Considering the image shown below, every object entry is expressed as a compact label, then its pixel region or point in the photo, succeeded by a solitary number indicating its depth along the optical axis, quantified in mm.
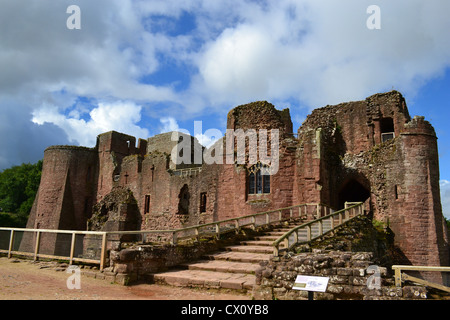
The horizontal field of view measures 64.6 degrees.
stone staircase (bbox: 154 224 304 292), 8984
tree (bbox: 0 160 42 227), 51875
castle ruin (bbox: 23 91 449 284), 19297
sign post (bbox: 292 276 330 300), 5523
